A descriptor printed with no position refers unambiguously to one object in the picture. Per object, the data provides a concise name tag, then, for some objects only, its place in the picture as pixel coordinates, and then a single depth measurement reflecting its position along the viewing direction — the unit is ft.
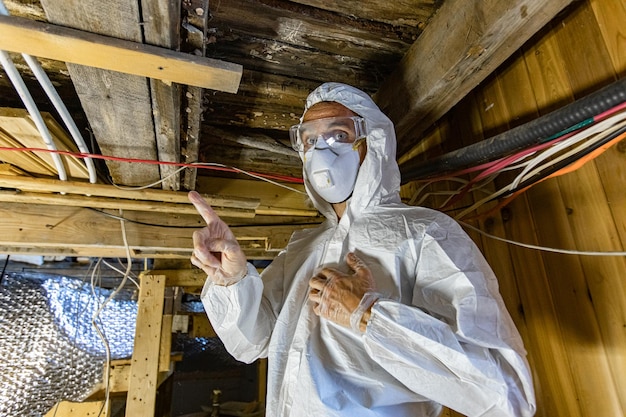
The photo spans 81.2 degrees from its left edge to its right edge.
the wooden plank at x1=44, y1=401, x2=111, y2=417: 7.65
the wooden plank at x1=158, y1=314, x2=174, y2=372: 8.77
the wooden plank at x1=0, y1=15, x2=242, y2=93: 2.32
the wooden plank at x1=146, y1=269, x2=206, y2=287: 8.93
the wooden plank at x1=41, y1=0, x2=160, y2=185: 2.31
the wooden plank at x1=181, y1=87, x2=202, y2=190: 3.22
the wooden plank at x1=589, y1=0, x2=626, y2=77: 2.96
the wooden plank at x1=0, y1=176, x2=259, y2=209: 4.36
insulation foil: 8.42
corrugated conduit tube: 2.63
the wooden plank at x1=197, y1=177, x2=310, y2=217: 5.92
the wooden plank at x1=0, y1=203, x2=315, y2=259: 5.13
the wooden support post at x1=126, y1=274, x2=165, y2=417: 6.84
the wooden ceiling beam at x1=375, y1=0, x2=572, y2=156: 2.91
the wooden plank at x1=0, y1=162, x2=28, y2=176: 4.30
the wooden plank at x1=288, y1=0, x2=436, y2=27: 3.53
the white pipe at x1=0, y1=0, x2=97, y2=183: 2.58
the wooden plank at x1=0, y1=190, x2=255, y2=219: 4.73
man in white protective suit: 2.47
